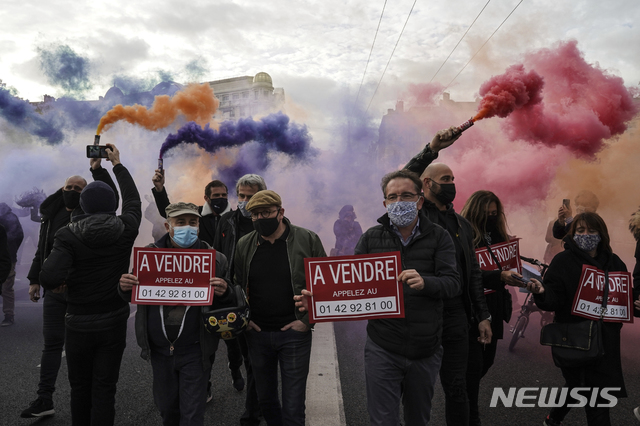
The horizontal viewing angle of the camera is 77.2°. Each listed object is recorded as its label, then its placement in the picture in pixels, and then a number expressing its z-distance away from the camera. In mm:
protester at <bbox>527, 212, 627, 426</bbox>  2975
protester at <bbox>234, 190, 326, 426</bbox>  2773
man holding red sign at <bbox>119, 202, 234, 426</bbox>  2678
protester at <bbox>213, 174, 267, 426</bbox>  3379
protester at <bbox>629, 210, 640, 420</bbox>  3298
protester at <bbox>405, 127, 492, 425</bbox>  2768
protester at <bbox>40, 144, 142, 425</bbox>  2766
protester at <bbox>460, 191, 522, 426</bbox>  3053
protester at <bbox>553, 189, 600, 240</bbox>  4964
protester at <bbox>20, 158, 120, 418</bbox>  3545
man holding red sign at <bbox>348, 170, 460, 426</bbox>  2381
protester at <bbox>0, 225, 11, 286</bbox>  3538
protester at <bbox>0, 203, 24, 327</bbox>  6594
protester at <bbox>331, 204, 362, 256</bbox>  9961
